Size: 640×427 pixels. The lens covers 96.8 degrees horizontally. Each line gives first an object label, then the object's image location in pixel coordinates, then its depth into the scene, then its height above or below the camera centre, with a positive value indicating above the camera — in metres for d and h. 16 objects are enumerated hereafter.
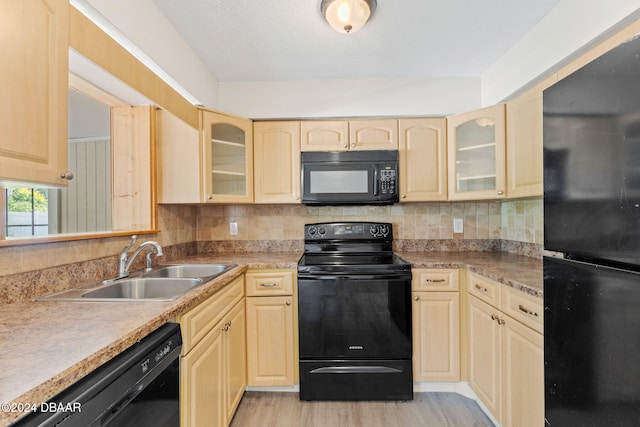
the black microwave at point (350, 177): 2.15 +0.29
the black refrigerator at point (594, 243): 0.62 -0.07
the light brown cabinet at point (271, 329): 1.90 -0.76
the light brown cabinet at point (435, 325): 1.88 -0.73
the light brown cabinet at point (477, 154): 1.91 +0.44
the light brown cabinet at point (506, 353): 1.23 -0.71
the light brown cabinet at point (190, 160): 1.95 +0.39
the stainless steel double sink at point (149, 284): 1.21 -0.35
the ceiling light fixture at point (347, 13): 1.39 +1.01
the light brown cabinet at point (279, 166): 2.23 +0.39
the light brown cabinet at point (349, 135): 2.21 +0.63
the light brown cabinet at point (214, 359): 1.12 -0.68
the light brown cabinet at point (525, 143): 1.57 +0.42
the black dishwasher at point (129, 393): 0.59 -0.44
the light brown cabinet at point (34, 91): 0.74 +0.35
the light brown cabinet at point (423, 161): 2.19 +0.41
